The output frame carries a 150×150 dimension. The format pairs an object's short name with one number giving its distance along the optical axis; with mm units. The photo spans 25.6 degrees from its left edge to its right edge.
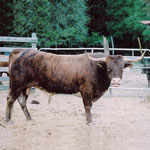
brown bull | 6664
